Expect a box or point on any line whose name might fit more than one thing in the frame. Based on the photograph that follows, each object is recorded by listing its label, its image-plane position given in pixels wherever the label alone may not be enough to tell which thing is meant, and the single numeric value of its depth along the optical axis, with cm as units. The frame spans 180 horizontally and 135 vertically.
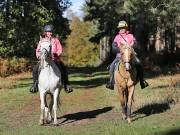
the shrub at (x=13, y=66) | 4603
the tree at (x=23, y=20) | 3291
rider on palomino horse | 1620
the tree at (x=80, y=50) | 11361
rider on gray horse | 1628
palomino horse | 1568
